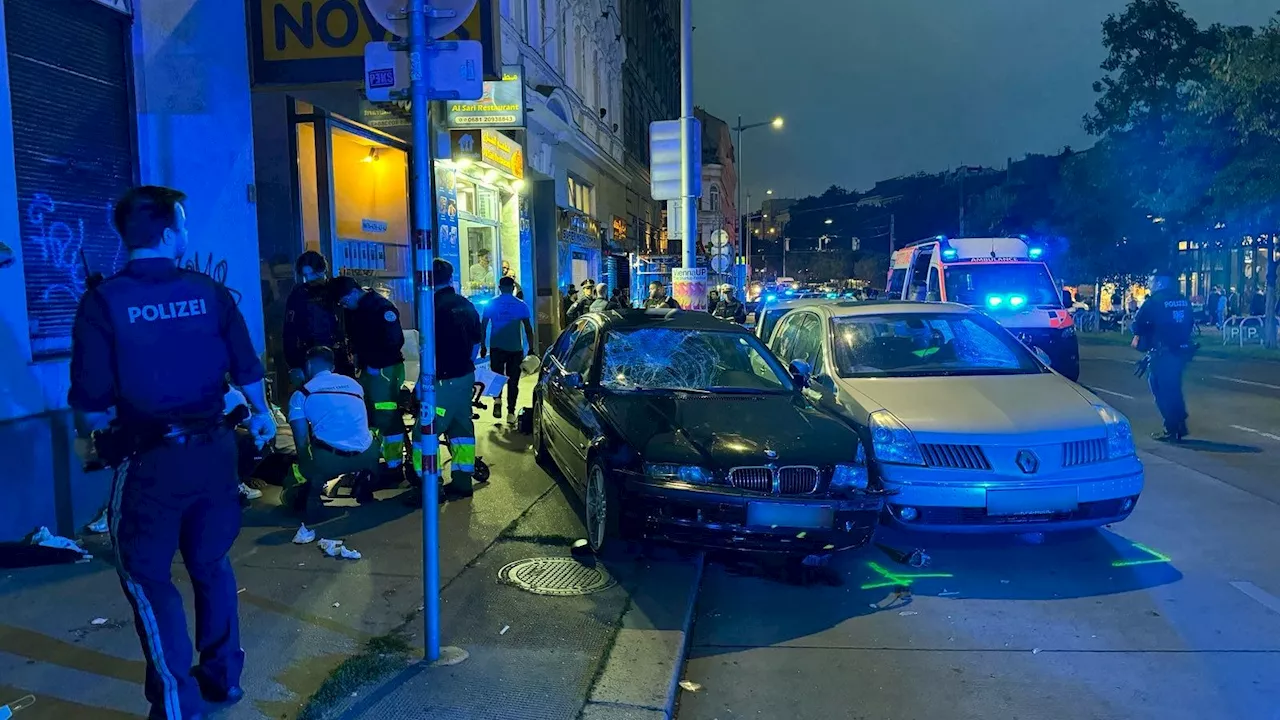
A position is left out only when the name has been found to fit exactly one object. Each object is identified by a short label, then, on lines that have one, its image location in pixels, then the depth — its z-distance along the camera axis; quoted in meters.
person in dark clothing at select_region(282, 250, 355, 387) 6.44
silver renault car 5.29
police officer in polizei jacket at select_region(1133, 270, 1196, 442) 8.97
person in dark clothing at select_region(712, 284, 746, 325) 16.58
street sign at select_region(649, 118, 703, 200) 14.47
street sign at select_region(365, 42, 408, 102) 3.70
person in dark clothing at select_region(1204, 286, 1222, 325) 30.76
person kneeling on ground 5.81
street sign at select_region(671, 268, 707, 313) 14.55
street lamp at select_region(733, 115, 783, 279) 28.53
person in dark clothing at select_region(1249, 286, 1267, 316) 25.89
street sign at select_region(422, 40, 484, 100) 3.66
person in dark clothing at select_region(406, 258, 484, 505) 6.66
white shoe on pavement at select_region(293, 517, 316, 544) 5.50
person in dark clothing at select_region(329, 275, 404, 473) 6.53
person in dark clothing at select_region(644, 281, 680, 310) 14.59
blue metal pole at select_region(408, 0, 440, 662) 3.60
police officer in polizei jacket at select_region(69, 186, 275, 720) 2.96
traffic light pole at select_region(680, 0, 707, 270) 14.22
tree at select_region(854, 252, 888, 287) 85.19
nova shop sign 8.07
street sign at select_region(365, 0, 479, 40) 3.65
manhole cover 4.87
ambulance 13.89
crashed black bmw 4.87
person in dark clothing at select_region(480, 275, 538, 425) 10.13
